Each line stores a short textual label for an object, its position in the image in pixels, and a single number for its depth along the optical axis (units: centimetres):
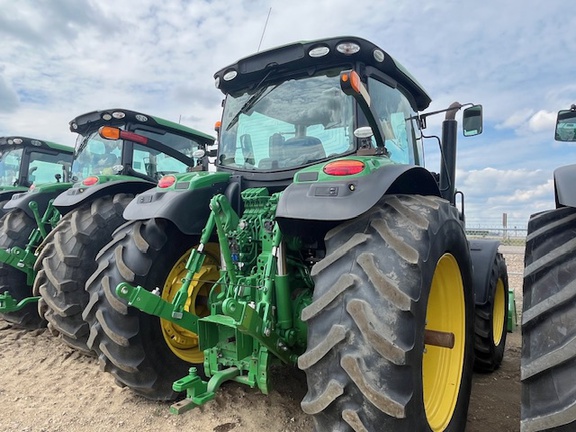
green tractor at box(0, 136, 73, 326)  486
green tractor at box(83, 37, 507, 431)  175
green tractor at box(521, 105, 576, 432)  128
